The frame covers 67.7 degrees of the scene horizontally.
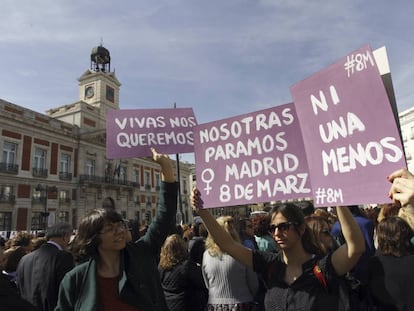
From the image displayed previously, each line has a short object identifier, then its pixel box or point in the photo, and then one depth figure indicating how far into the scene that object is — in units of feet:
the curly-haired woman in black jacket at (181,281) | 10.70
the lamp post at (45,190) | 75.60
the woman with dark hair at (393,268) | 6.94
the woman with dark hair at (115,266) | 6.10
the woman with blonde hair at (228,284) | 9.86
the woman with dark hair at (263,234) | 13.83
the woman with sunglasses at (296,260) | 5.65
